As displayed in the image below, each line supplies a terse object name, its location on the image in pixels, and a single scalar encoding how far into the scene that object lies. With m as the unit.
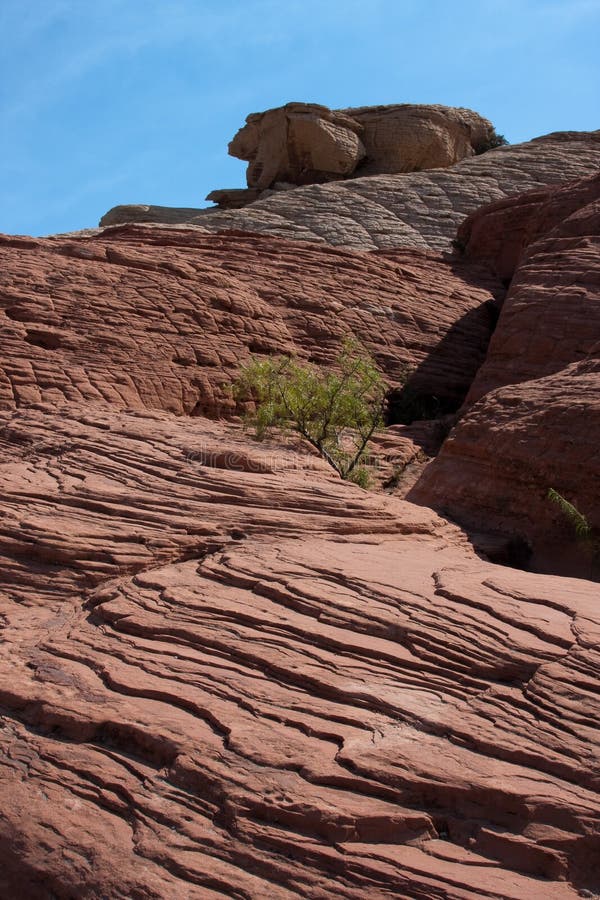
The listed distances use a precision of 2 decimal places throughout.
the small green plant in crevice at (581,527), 8.79
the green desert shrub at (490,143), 39.69
